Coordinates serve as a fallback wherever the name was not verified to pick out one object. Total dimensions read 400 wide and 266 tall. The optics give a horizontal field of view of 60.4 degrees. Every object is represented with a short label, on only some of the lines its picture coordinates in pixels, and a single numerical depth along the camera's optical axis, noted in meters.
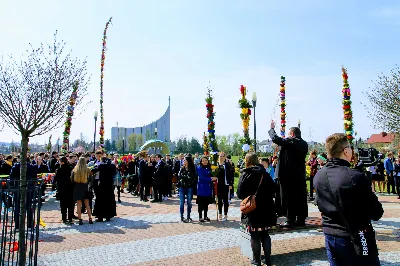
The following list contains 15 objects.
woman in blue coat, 10.48
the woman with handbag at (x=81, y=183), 10.28
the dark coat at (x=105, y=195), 10.78
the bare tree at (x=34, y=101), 6.25
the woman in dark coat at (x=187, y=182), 10.50
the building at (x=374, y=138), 98.94
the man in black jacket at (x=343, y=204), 3.04
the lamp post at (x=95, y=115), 25.95
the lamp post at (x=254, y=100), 17.71
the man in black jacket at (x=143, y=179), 15.07
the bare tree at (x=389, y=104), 12.30
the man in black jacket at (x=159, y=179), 14.68
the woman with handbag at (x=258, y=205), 5.90
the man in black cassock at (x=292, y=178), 6.71
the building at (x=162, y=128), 104.81
